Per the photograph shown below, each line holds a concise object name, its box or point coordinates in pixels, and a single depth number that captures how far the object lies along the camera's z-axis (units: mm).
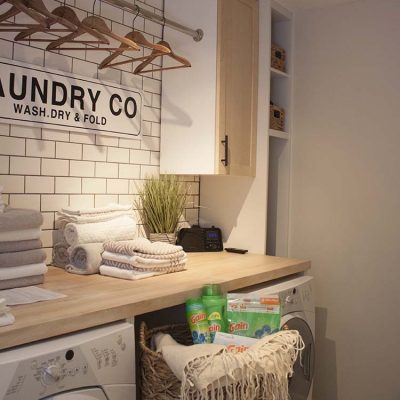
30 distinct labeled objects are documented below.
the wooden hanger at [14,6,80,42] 1763
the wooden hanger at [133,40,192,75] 2309
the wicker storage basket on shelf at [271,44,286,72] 2994
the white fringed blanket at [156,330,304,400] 1449
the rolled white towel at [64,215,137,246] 2129
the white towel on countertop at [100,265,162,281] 2016
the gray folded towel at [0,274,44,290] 1721
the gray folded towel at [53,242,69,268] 2201
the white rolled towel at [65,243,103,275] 2076
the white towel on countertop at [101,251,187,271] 2031
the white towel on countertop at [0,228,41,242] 1699
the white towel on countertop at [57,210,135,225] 2174
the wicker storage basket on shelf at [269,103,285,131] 2996
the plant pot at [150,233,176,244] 2633
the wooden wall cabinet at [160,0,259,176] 2590
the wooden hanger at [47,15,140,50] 1938
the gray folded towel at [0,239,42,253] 1709
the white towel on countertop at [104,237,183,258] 2059
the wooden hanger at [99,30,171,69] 2220
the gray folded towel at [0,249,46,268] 1713
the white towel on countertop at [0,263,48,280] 1707
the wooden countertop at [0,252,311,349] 1381
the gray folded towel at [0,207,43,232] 1693
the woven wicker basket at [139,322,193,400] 1621
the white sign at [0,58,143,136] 2076
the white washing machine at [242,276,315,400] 2295
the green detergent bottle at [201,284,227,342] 1764
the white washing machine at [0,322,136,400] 1272
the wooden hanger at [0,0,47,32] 1658
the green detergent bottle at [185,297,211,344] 1752
